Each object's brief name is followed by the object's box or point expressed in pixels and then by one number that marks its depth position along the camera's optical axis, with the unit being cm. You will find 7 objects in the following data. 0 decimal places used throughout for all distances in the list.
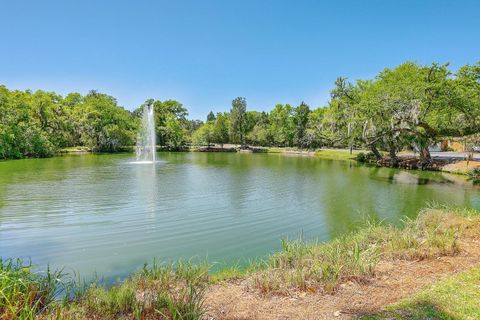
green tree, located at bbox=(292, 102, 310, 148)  6500
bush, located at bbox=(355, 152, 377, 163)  3889
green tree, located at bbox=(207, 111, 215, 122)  11200
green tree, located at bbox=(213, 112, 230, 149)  7281
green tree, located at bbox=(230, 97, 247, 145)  7350
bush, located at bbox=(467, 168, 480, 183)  2206
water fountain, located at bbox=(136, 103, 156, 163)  4375
